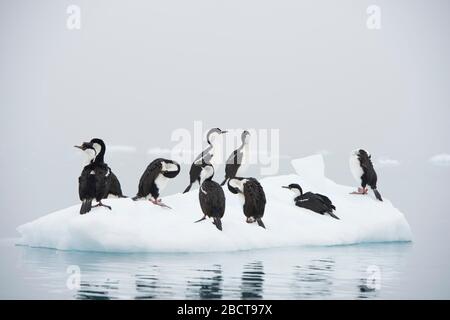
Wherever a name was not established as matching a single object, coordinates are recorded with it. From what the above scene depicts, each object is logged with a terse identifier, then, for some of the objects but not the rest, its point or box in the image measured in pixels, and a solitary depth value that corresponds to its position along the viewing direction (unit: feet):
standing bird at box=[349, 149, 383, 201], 54.90
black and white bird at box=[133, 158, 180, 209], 44.73
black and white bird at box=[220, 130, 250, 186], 52.65
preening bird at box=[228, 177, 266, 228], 45.44
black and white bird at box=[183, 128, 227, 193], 52.70
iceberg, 41.75
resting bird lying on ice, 51.08
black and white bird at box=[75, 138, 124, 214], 43.21
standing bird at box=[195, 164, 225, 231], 43.14
